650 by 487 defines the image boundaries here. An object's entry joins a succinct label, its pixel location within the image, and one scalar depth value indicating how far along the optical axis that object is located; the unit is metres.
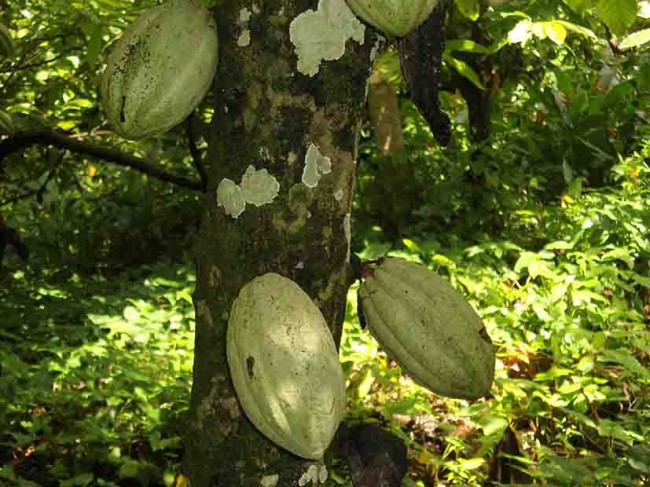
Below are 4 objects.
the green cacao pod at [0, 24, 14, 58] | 2.51
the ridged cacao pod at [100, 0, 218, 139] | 1.66
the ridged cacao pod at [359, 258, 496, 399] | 1.73
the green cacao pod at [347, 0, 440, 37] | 1.61
